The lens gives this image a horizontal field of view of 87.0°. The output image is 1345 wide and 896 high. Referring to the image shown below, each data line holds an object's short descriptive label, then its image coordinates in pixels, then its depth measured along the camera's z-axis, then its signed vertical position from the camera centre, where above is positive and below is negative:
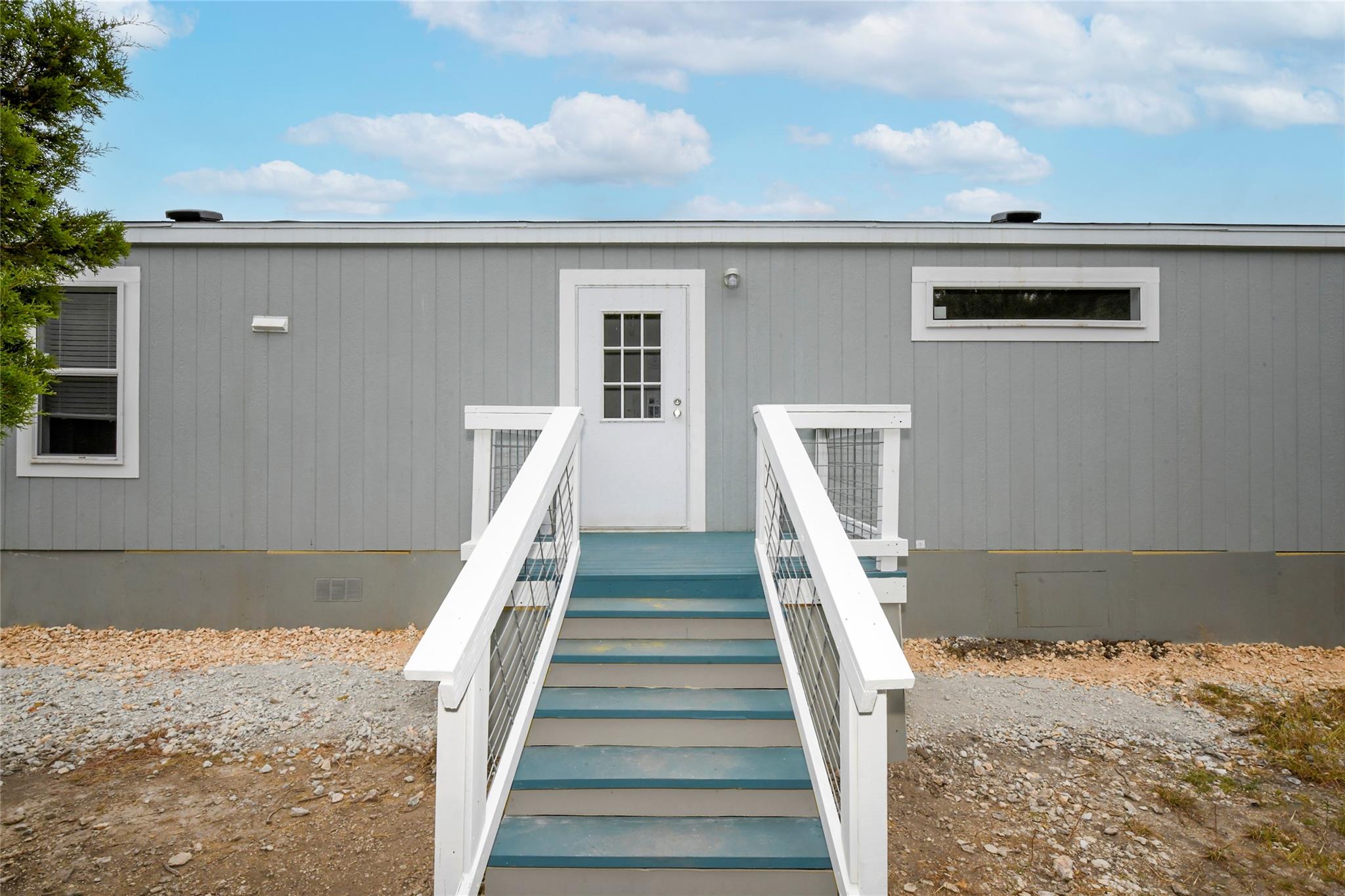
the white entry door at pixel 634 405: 4.65 +0.32
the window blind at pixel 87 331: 4.83 +0.83
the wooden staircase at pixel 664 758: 1.97 -0.97
